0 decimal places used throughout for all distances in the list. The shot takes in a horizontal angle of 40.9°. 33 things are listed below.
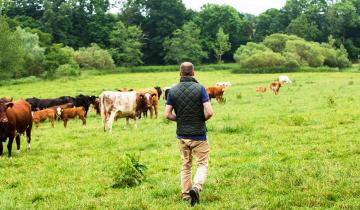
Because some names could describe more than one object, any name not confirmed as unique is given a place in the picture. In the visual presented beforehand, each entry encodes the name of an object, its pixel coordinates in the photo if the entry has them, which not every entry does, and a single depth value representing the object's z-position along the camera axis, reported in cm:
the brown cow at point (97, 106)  2927
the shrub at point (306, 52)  8219
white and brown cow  2062
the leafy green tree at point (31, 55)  6688
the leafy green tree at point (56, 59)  6956
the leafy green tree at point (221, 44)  11112
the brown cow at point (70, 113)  2434
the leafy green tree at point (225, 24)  12510
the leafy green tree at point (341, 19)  12850
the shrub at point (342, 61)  8794
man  848
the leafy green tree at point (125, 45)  10129
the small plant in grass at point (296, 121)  1827
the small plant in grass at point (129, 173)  1015
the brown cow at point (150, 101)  2279
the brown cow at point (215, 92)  3316
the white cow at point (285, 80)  5010
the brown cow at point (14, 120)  1386
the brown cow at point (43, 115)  2430
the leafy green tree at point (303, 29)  12225
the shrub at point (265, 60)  7831
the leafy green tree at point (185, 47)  10531
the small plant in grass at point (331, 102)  2494
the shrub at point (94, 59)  8494
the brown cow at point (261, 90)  4053
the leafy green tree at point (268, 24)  13388
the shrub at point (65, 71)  6588
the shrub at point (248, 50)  8863
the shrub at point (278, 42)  9462
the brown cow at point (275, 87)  3773
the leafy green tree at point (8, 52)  5478
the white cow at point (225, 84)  4344
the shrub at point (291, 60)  7775
